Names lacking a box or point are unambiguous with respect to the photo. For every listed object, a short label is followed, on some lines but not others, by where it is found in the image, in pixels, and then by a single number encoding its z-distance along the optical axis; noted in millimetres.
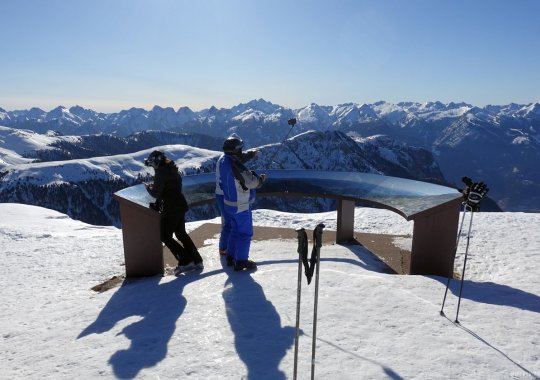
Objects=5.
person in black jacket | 7730
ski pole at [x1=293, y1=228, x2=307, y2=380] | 3629
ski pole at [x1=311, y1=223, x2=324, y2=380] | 3514
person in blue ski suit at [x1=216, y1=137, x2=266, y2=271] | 7602
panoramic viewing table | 7711
